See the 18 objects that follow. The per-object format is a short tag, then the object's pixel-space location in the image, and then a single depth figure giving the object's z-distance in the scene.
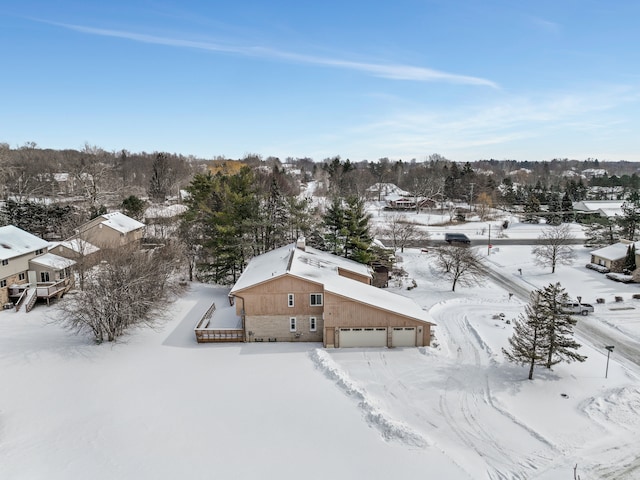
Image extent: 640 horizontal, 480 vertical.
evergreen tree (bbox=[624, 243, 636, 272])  41.38
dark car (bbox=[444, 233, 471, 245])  58.06
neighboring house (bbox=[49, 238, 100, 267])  36.15
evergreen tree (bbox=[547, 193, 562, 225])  74.11
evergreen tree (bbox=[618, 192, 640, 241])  53.09
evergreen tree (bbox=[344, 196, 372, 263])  35.50
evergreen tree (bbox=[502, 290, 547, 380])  20.73
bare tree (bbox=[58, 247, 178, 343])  24.08
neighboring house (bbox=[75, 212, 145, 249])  43.44
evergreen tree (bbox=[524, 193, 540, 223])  77.12
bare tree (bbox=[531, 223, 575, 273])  44.06
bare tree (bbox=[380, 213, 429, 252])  53.88
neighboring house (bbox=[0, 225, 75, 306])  31.50
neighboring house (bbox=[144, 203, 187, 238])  50.75
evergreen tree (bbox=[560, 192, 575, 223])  76.56
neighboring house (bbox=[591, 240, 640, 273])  42.25
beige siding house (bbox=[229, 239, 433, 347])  24.55
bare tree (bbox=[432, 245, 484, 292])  38.07
